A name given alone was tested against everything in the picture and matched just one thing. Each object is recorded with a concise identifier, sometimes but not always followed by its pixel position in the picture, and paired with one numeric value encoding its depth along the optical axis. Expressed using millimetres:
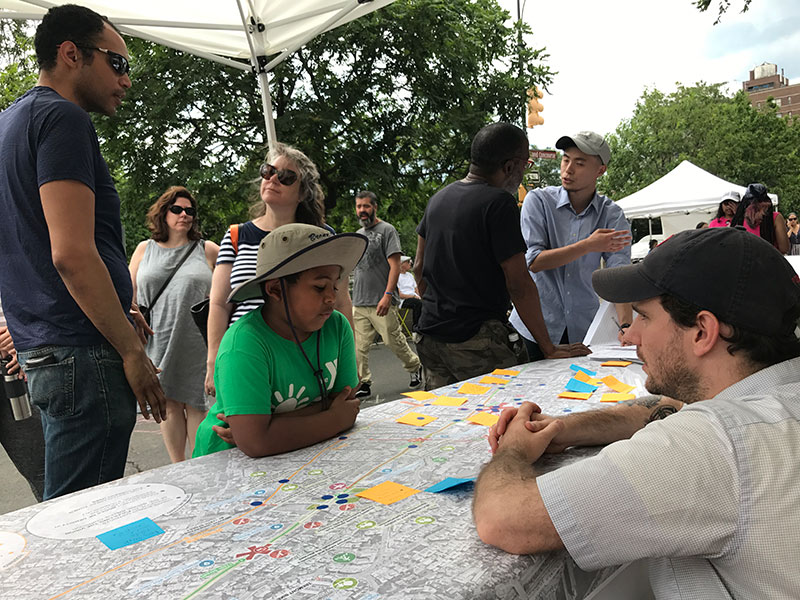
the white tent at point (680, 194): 13531
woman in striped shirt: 2820
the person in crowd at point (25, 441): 2537
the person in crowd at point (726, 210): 8070
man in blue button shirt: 3195
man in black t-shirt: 2762
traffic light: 9383
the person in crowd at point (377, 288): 6062
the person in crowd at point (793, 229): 14820
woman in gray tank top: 3285
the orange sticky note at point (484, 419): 1813
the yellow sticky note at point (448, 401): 2064
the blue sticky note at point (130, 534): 1151
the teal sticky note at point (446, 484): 1322
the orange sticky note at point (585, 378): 2260
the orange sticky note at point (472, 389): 2195
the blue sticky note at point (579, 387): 2148
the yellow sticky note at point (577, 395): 2045
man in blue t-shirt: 1802
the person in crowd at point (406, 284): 7851
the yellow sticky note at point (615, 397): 2004
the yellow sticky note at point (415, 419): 1868
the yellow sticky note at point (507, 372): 2479
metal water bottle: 2307
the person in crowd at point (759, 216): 6051
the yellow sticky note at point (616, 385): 2123
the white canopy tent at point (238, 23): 4086
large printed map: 975
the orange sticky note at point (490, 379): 2354
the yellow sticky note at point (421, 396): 2186
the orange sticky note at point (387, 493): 1296
